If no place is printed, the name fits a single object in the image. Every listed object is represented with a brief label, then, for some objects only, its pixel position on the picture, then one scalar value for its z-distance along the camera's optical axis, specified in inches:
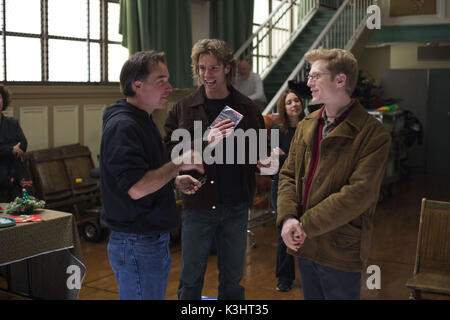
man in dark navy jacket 86.8
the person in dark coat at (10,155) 196.1
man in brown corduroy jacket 82.4
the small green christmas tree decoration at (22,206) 146.0
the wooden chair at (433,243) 148.1
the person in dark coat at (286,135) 171.6
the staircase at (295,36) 358.3
